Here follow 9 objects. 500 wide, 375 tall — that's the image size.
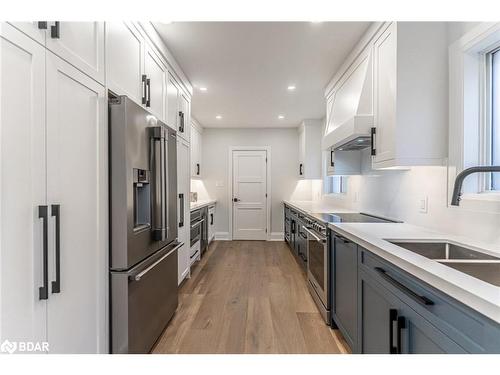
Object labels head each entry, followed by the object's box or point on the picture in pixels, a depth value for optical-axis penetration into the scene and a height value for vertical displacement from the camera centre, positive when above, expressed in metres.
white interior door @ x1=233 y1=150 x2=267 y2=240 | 6.08 -0.42
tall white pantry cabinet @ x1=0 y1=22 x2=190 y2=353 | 0.91 +0.02
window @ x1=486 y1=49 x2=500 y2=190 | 1.58 +0.39
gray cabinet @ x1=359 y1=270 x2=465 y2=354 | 0.98 -0.63
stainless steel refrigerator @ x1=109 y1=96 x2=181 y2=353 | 1.52 -0.26
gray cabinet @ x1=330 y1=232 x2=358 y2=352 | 1.76 -0.75
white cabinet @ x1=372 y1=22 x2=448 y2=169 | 1.76 +0.61
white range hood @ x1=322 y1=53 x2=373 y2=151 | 2.15 +0.75
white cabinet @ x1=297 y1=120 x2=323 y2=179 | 5.21 +0.72
